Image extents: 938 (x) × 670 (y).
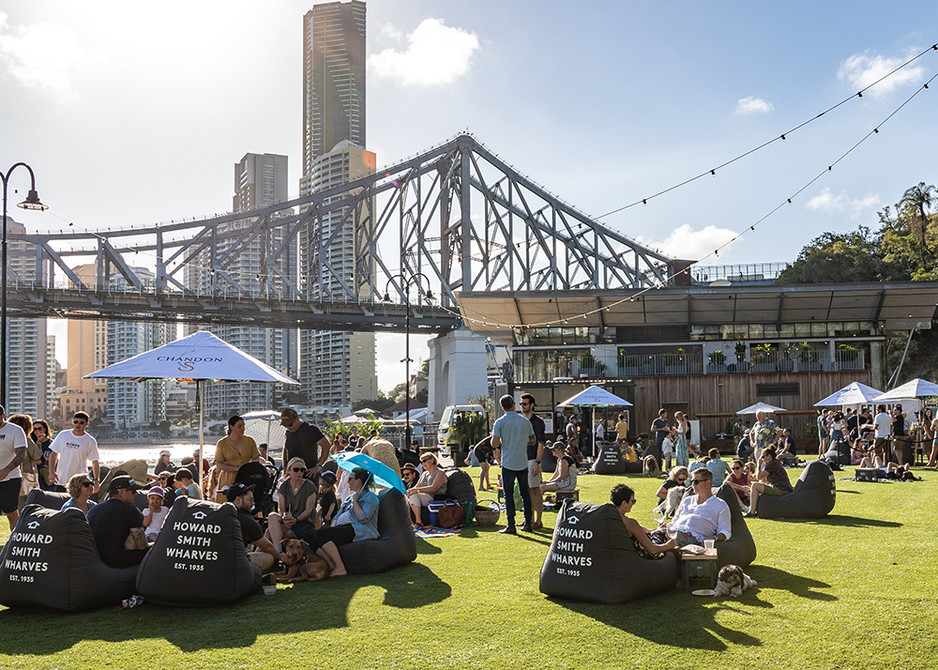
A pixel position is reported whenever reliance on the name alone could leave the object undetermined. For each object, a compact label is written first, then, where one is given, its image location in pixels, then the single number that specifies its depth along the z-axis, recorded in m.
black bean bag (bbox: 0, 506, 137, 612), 6.23
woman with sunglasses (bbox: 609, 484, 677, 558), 6.52
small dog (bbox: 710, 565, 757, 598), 6.52
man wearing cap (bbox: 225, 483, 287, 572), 6.96
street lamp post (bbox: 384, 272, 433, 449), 29.09
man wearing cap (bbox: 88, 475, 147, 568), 6.61
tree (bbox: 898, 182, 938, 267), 56.17
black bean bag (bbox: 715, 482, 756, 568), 7.37
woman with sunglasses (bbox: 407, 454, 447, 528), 10.93
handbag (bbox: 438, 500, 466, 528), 10.93
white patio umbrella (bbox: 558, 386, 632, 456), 22.63
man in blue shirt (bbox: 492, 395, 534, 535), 9.95
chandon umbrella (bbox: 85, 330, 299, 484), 9.39
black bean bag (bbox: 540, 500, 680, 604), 6.30
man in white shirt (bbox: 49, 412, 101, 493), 9.82
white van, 25.36
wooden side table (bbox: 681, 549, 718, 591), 6.77
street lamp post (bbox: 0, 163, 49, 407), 16.48
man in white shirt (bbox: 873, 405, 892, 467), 17.77
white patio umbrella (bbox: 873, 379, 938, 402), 19.53
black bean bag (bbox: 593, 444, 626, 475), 19.95
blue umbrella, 9.70
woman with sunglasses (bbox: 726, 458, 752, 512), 11.37
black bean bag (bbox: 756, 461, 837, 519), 10.81
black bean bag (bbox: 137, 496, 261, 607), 6.33
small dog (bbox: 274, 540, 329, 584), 7.55
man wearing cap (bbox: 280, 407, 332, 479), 9.52
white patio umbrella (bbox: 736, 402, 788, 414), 26.73
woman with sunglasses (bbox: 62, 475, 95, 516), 7.39
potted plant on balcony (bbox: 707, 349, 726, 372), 33.62
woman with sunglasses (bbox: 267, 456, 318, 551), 8.00
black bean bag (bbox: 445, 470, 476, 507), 11.34
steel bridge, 53.88
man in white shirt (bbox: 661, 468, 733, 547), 7.38
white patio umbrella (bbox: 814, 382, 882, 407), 20.70
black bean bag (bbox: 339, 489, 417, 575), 7.85
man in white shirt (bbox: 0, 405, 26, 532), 8.56
